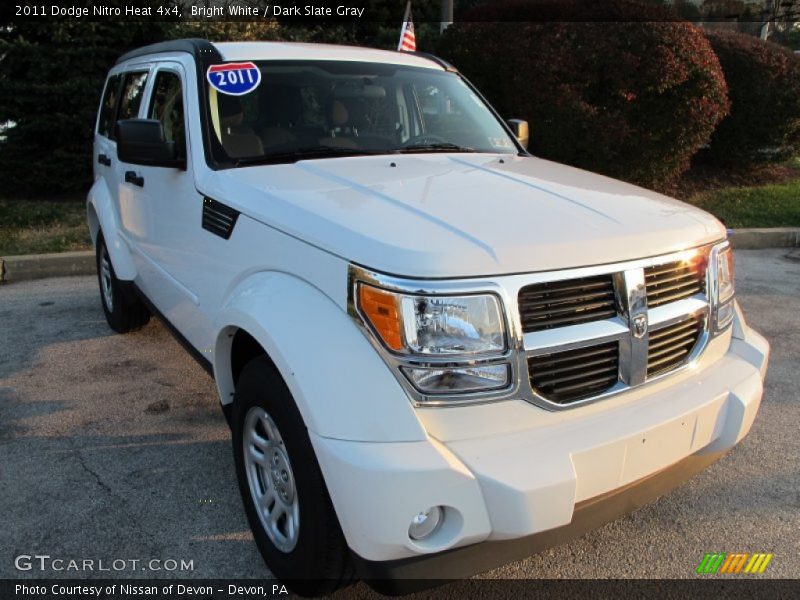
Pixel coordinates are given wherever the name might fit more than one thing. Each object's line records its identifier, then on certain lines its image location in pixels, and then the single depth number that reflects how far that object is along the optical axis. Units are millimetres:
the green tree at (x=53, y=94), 9516
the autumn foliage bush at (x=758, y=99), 10688
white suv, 1850
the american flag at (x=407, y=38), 9273
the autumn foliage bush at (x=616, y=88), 8844
